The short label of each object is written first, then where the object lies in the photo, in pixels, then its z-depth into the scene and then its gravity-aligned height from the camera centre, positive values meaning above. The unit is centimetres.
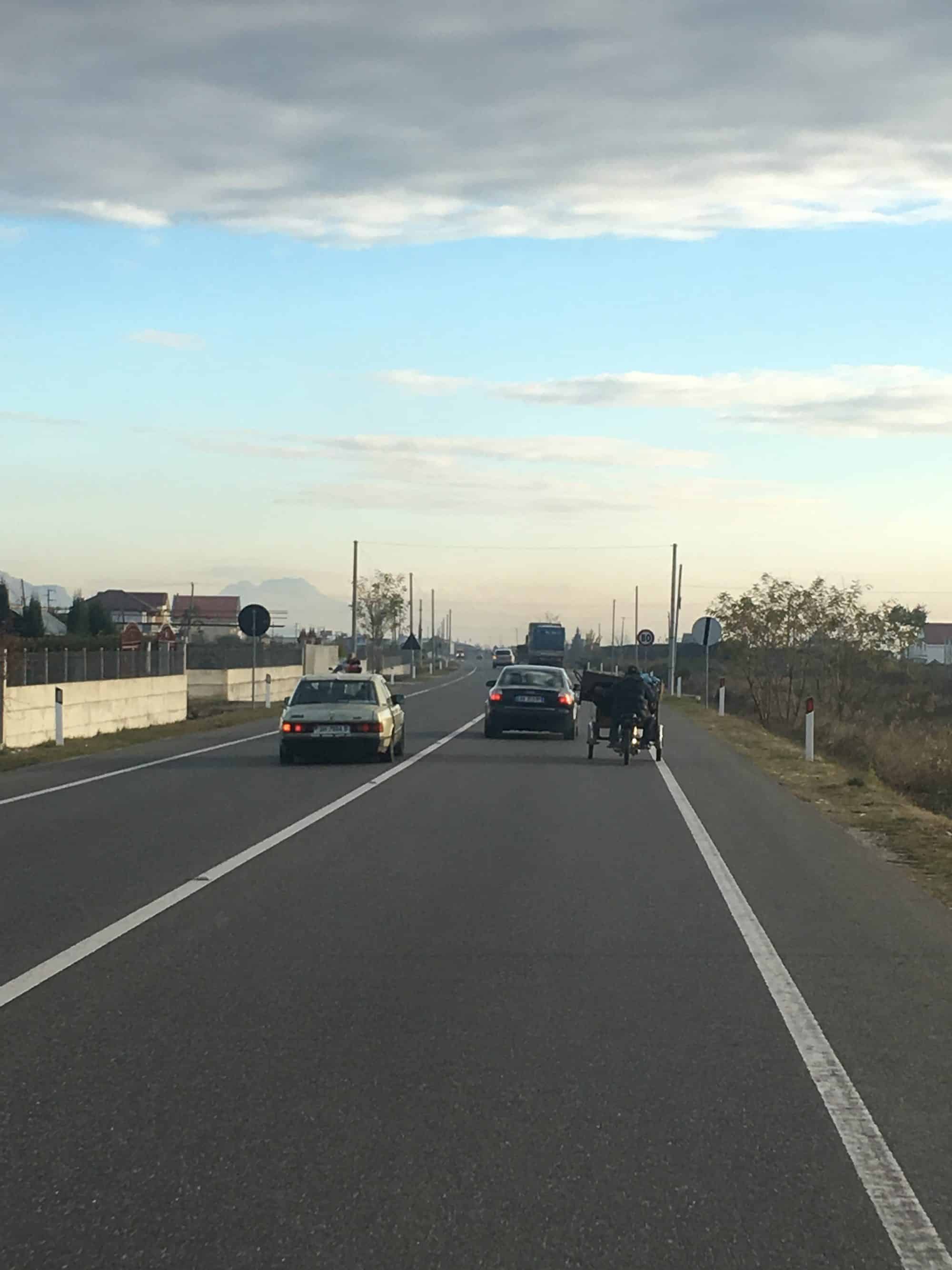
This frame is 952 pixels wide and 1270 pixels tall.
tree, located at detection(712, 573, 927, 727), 5459 +59
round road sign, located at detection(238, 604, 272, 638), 4159 +58
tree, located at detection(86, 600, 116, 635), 11269 +130
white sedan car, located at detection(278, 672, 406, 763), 2442 -115
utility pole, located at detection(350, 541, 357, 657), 8325 +198
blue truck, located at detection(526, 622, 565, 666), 9225 +56
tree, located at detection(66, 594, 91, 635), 11125 +141
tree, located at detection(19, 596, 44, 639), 10006 +98
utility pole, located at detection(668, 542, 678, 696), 6738 +8
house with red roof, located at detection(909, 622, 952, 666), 17288 +68
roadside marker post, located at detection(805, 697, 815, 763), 2834 -132
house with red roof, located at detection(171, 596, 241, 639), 15465 +159
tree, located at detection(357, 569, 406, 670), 12106 +284
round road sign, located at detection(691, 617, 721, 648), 4494 +60
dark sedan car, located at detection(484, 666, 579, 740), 3142 -112
